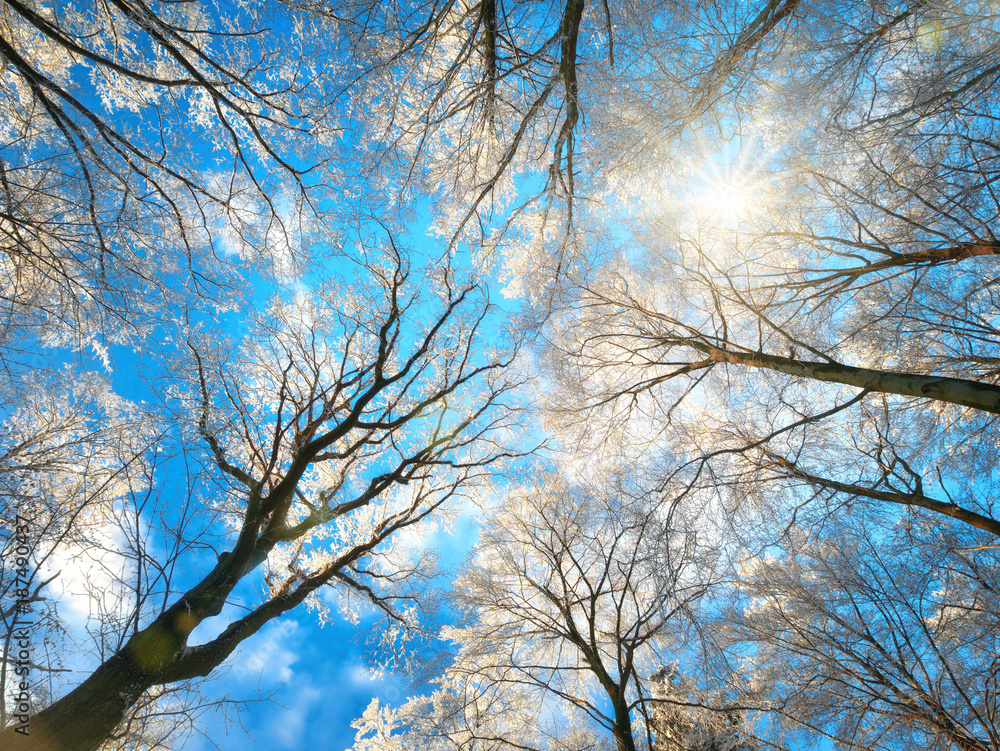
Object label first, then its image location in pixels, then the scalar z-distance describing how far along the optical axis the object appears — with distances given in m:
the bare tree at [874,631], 4.23
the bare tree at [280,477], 2.97
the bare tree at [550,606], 4.94
